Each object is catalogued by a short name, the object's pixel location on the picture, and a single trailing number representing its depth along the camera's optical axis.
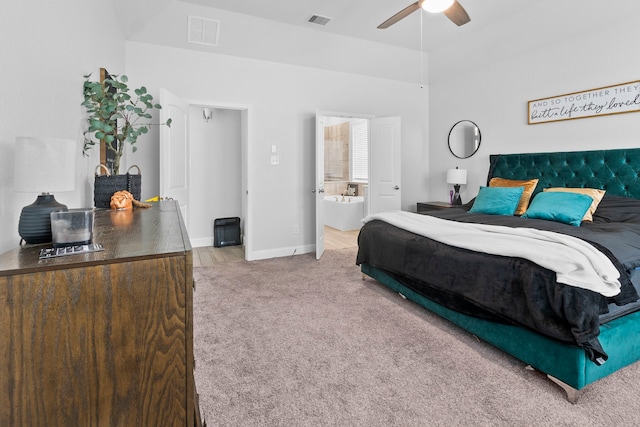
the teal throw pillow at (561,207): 2.94
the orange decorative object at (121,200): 1.92
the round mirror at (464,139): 4.87
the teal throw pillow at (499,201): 3.63
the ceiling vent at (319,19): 3.77
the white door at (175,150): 3.61
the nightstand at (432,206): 4.75
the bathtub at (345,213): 6.70
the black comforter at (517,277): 1.65
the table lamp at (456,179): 4.84
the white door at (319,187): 4.57
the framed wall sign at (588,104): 3.27
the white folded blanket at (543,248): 1.64
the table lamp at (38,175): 1.05
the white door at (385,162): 5.12
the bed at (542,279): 1.66
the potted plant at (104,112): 2.12
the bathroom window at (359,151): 7.50
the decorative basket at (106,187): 2.05
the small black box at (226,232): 5.27
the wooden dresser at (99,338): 0.77
